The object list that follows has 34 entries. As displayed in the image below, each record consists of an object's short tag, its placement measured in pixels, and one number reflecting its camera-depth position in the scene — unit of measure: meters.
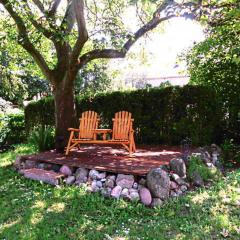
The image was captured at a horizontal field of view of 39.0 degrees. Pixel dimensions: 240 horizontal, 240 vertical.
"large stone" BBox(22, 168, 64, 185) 5.89
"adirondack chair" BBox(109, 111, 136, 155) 6.85
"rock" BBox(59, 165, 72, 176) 6.12
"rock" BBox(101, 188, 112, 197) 5.18
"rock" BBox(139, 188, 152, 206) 4.92
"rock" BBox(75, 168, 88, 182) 5.85
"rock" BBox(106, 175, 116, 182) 5.49
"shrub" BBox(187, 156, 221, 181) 5.85
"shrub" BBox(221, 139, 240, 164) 7.39
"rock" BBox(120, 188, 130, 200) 5.01
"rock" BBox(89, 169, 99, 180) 5.69
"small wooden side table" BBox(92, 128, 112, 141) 7.16
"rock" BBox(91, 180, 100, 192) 5.38
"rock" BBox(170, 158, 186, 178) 5.66
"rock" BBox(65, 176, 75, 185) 5.86
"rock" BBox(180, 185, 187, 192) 5.38
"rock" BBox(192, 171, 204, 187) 5.64
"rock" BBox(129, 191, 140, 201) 4.96
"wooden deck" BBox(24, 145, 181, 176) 5.67
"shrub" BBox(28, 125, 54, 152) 8.45
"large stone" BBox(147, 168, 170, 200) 4.97
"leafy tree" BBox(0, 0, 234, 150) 6.86
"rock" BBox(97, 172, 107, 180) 5.64
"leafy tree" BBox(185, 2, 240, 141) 7.80
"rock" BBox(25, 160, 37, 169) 6.94
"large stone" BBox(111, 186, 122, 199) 5.08
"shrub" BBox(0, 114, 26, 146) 11.46
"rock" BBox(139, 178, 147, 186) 5.16
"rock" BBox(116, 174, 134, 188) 5.21
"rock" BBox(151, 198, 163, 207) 4.85
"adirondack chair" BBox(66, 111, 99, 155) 7.31
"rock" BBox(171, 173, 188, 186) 5.43
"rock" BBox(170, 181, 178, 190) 5.26
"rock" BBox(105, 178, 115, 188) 5.38
